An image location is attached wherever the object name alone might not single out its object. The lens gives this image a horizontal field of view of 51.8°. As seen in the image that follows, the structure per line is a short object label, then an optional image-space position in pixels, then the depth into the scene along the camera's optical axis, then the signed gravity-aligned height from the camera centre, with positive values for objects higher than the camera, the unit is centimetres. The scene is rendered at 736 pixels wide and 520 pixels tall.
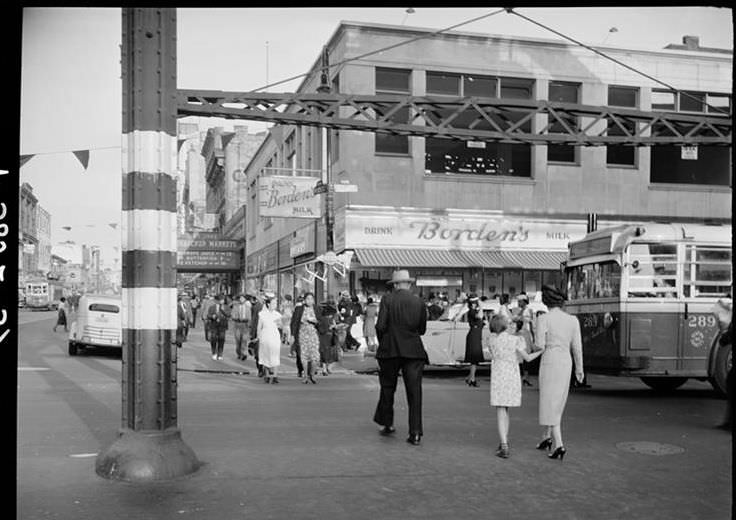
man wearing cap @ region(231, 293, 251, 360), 1905 -118
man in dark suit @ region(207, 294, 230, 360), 1881 -125
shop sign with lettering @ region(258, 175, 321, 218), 2297 +242
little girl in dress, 774 -98
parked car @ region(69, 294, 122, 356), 1912 -122
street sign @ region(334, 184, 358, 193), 1967 +232
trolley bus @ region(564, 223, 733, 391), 1191 -35
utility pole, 2014 +202
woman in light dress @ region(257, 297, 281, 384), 1410 -120
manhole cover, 794 -183
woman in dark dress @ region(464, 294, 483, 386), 1406 -118
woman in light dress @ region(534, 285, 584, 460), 762 -83
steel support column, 653 +18
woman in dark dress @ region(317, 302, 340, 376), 1582 -135
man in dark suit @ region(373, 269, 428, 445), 866 -81
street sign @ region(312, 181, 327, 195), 2022 +238
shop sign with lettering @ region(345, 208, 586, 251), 2541 +163
